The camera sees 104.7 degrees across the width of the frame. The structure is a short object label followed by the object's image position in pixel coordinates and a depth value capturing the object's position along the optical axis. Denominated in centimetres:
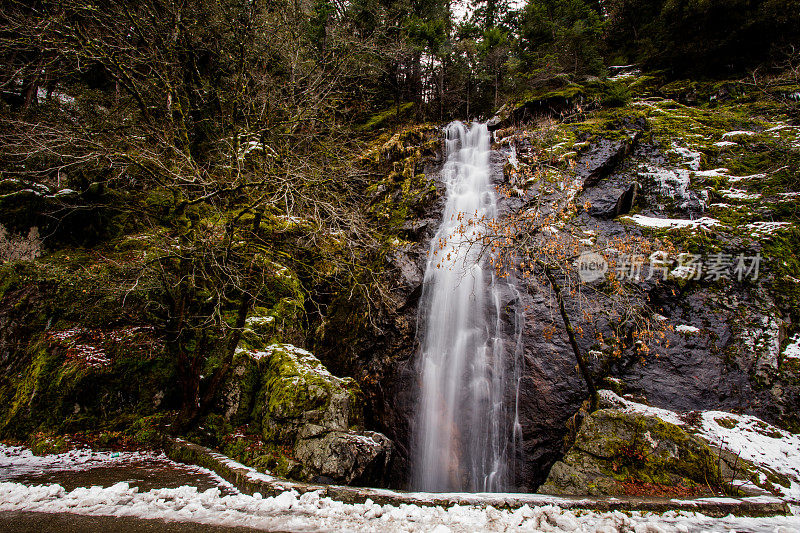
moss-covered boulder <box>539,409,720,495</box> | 475
